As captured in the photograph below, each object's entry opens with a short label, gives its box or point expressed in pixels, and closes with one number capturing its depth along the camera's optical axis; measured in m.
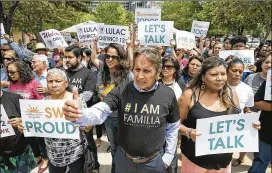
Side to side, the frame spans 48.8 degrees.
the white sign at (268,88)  2.56
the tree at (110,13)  38.09
